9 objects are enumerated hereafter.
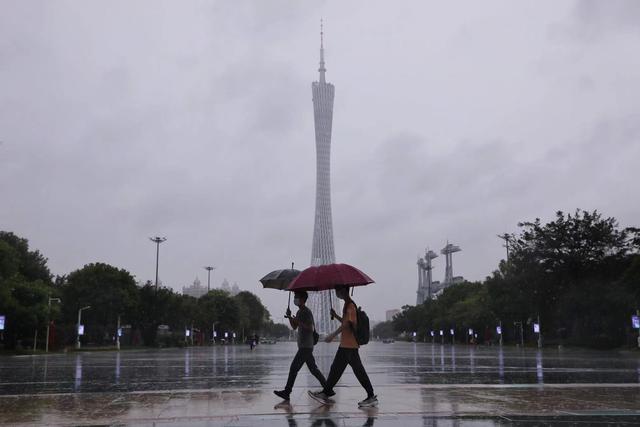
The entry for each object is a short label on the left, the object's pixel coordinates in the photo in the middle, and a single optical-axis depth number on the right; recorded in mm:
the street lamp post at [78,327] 62259
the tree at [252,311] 138250
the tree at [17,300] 49031
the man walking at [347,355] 10758
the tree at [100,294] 67812
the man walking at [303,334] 11648
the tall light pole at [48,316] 52094
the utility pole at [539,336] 68312
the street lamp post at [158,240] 86750
